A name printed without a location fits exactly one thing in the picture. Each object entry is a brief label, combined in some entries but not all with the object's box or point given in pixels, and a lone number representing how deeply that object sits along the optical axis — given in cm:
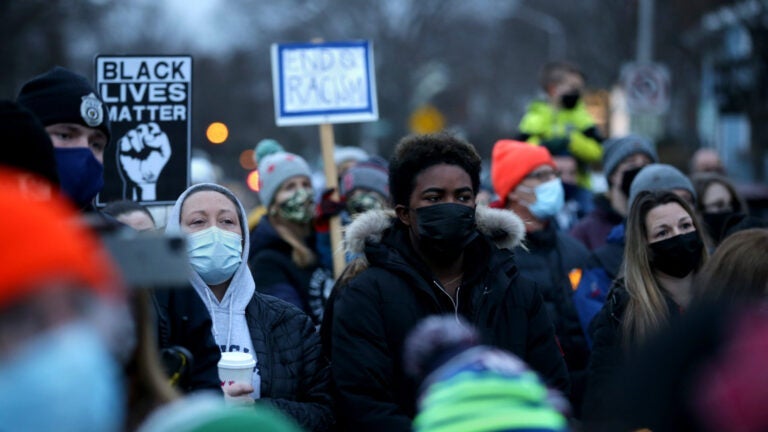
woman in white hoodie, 868
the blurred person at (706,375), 356
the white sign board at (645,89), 3653
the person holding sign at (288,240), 1312
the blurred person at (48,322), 324
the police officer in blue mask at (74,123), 762
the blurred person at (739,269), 909
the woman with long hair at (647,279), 972
